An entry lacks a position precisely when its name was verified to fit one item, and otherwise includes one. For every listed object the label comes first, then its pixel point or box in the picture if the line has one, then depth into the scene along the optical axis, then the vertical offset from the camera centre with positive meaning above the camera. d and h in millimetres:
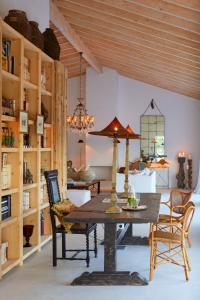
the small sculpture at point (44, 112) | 5914 +594
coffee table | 9454 -701
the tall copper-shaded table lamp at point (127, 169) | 5260 -197
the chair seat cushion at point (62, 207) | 4805 -616
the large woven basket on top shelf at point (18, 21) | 4957 +1569
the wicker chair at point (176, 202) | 5527 -709
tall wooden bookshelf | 4648 +143
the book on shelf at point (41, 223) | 5898 -979
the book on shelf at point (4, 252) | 4464 -1060
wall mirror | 14078 +636
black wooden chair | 4715 -817
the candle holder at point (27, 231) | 5176 -949
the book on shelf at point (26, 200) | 5160 -571
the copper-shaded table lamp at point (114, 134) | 4299 +214
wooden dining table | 3969 -827
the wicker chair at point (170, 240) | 4352 -885
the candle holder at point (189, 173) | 13648 -609
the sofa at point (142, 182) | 9648 -639
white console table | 14046 -762
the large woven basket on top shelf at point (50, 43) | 6133 +1616
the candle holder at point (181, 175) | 13703 -677
